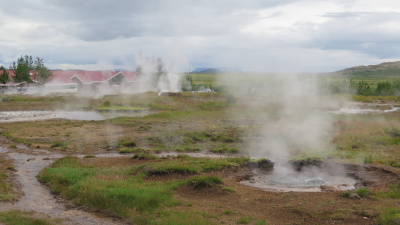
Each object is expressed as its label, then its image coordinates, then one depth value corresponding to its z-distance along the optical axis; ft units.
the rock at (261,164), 66.08
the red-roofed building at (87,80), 282.77
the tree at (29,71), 262.88
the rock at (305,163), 66.10
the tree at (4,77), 257.34
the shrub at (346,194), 45.89
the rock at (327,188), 51.17
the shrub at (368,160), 66.44
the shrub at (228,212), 41.84
